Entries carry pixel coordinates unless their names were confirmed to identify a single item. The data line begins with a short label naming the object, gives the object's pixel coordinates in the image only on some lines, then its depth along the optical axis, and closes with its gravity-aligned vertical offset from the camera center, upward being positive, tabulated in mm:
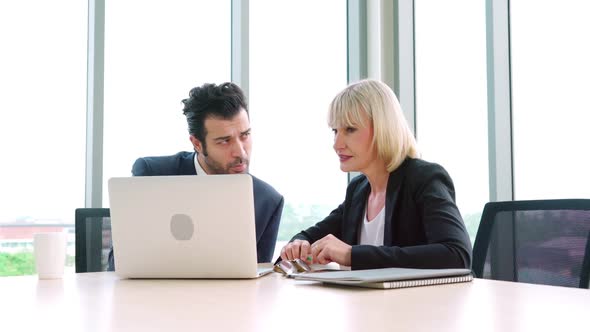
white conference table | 939 -212
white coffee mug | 1727 -181
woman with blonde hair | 1847 -57
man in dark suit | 2727 +204
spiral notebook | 1340 -203
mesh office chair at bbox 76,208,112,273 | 2383 -194
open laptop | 1573 -99
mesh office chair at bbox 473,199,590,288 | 1741 -169
